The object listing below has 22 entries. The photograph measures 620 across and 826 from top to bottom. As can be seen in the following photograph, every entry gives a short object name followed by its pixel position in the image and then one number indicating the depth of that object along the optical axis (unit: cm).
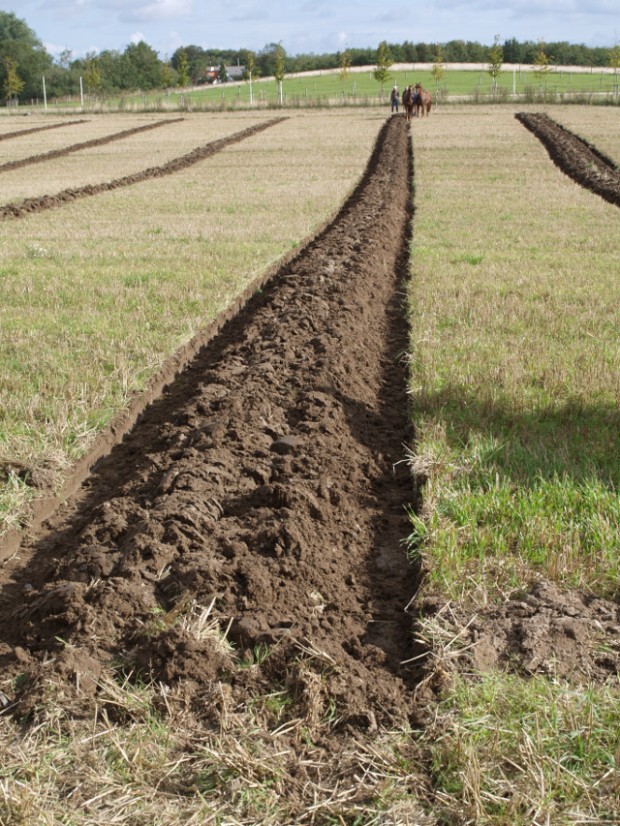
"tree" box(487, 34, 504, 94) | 6700
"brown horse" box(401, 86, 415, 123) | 4181
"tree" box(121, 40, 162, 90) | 11400
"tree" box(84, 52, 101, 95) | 8250
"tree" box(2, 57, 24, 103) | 8212
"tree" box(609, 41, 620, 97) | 7008
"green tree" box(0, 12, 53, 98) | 10238
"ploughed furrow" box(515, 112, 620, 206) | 1989
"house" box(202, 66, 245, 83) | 13268
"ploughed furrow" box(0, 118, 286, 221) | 1772
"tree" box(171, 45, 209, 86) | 13755
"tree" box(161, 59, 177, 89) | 8644
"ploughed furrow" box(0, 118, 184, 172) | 2777
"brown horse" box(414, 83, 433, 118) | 4269
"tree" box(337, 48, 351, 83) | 8125
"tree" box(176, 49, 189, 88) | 8231
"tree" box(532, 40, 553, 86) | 7200
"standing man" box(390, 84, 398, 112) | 4670
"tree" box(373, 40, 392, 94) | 7106
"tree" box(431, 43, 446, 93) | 6912
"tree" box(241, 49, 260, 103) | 7385
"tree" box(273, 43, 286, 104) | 6862
